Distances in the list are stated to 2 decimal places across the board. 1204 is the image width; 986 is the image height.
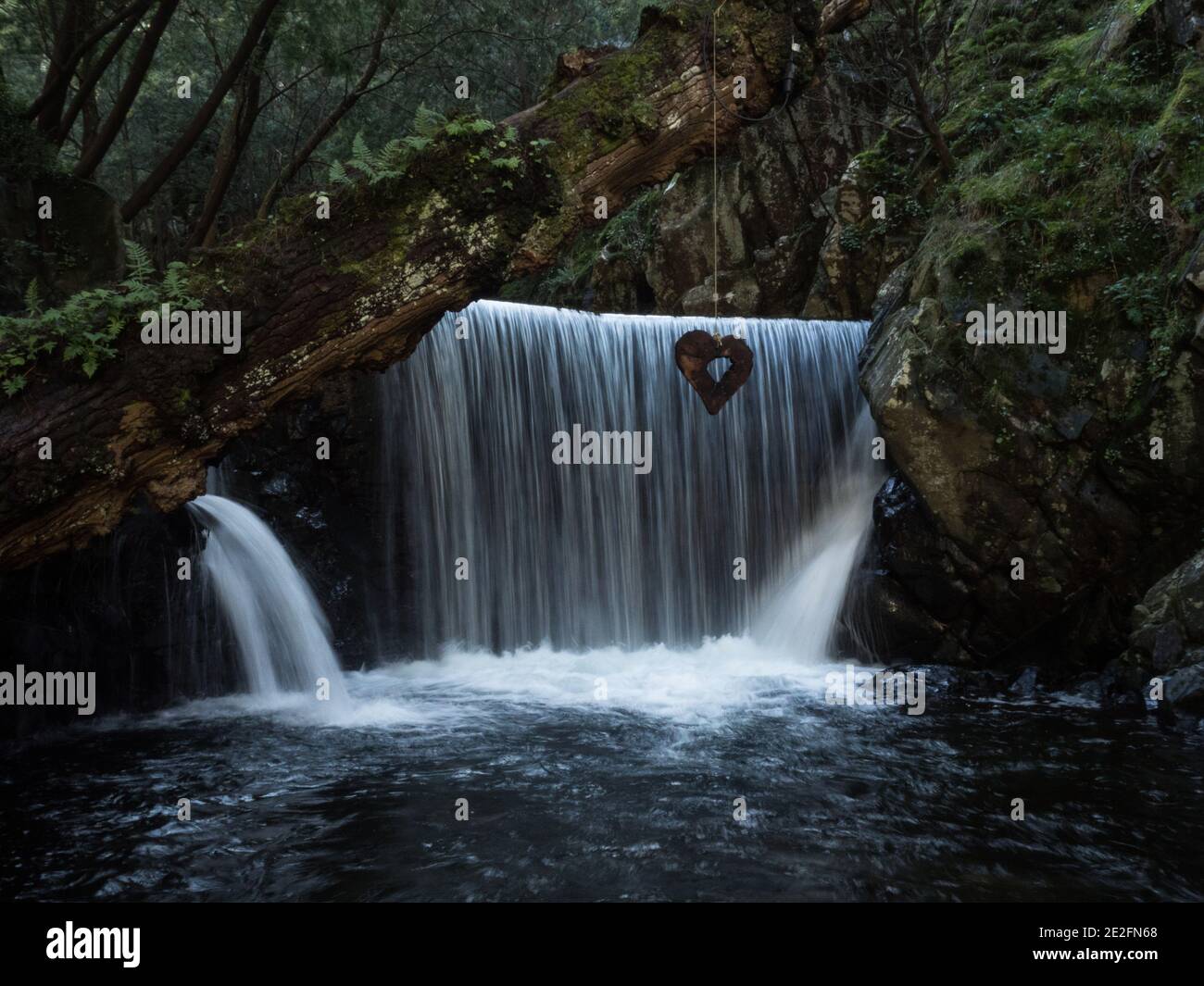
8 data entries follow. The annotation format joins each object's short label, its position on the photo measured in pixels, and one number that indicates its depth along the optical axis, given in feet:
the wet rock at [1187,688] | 23.97
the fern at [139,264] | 18.49
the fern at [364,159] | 18.43
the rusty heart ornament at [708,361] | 20.80
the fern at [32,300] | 17.78
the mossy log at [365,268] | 16.79
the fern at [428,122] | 19.03
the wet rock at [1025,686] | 28.37
